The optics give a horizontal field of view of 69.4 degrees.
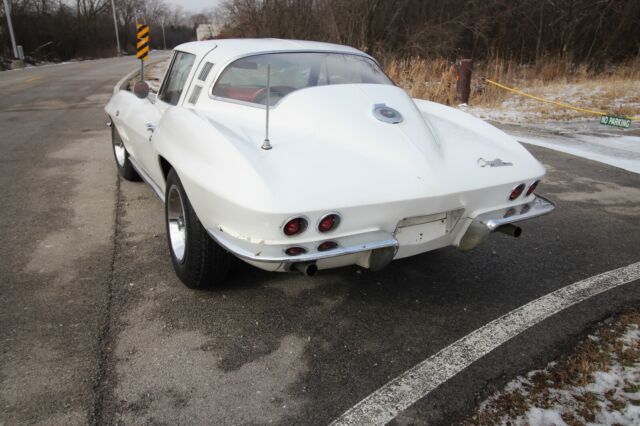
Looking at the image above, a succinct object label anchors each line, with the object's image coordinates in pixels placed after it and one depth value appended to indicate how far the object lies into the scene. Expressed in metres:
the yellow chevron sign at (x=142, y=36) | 13.43
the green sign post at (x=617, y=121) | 6.39
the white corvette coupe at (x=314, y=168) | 2.17
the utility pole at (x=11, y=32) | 26.67
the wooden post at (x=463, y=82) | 9.88
